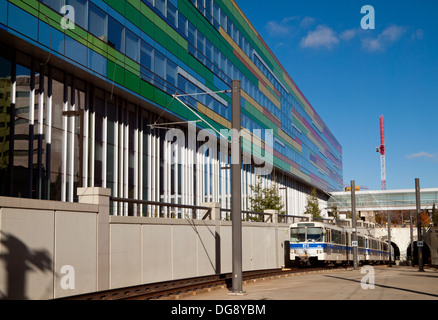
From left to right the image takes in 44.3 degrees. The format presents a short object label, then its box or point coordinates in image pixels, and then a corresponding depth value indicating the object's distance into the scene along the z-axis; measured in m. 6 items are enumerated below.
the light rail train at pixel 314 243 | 35.66
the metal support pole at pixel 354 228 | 38.09
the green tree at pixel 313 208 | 65.62
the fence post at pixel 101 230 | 17.23
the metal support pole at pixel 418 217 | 40.09
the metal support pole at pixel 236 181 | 18.38
